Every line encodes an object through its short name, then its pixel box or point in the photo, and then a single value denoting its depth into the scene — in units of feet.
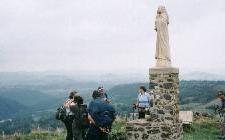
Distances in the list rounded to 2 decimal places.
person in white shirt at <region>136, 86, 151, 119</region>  50.19
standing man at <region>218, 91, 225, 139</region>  52.57
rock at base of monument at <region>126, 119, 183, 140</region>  42.19
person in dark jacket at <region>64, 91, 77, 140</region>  40.71
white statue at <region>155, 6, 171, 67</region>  43.91
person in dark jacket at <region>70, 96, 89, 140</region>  38.57
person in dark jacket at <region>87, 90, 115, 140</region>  37.04
